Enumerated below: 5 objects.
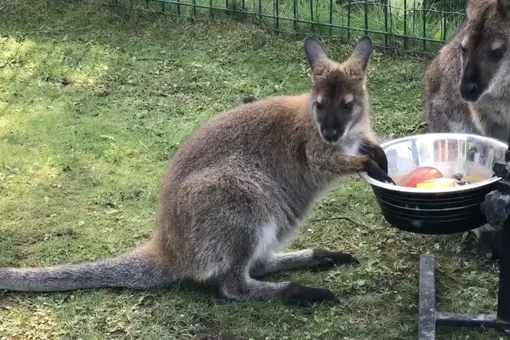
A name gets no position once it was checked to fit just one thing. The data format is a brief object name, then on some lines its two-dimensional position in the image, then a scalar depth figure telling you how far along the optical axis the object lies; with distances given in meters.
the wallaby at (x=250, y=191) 3.89
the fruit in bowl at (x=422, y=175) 3.85
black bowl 3.50
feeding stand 3.25
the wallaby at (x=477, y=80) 3.88
